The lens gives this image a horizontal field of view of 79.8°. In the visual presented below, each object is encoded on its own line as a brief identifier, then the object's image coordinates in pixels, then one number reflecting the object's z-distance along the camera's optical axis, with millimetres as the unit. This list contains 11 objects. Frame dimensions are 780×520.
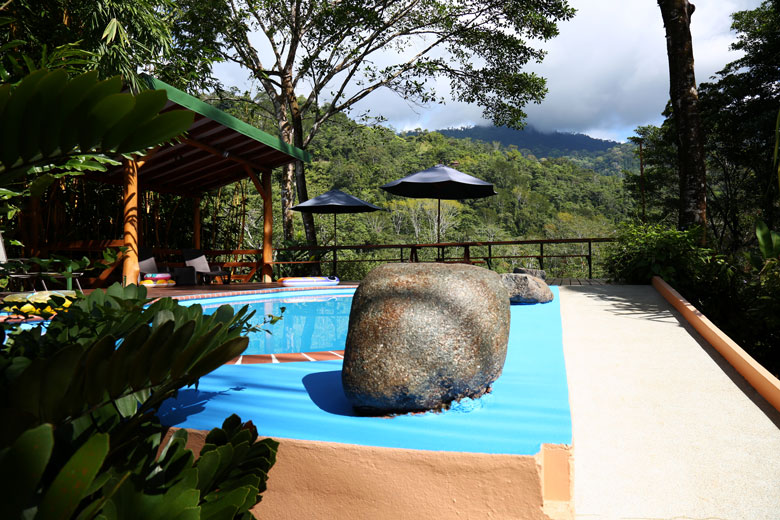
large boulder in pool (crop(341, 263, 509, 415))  2107
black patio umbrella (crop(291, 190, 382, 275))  10055
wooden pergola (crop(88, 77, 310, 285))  6324
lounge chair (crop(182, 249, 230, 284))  8914
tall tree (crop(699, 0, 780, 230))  11930
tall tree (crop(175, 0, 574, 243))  11641
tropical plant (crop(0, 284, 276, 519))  442
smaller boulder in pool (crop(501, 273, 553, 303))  5625
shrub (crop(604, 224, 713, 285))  6734
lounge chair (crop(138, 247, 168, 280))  8057
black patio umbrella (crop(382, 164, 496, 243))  8469
